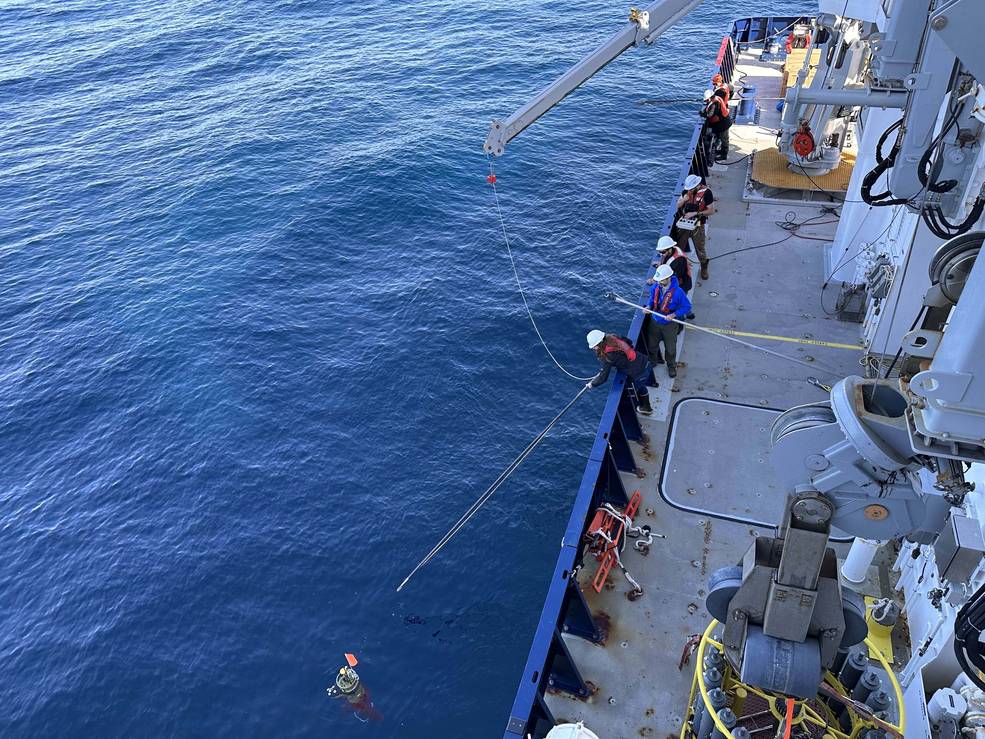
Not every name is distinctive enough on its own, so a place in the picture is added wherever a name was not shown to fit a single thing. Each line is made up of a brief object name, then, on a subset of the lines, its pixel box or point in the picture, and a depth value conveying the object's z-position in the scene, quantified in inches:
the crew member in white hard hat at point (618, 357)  452.1
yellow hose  255.8
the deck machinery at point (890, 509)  192.4
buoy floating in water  550.9
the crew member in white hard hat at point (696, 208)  584.1
